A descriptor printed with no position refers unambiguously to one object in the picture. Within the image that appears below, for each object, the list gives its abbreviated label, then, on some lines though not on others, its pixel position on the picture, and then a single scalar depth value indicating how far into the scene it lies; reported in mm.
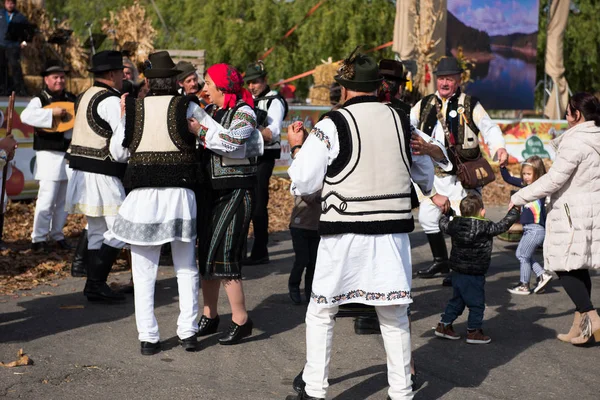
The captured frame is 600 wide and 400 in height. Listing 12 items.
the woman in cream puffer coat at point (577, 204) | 6672
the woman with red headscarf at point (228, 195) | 6301
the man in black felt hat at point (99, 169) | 7508
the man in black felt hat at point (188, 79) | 8336
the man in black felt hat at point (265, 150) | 8883
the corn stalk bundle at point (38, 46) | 16328
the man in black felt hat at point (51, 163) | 9469
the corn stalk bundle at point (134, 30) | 17906
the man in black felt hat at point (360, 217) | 4977
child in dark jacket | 6738
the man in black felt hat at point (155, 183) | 6062
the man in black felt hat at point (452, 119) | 8258
